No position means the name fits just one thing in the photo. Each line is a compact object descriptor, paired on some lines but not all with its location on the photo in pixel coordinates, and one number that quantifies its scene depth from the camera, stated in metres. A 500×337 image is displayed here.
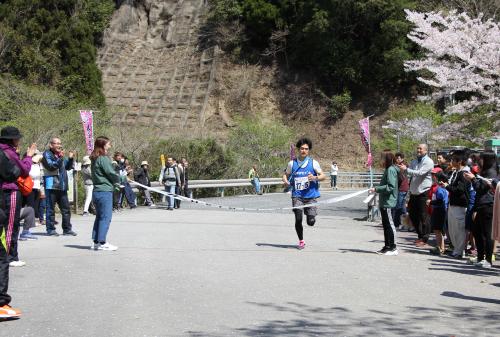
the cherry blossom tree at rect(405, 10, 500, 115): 18.86
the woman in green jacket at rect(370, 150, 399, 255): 11.97
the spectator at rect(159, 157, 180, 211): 23.50
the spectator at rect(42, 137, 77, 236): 13.95
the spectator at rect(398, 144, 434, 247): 13.77
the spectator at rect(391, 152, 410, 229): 16.55
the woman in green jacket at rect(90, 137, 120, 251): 11.95
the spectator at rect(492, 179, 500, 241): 9.37
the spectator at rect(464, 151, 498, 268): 10.65
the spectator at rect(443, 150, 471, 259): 11.61
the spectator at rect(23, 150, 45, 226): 13.91
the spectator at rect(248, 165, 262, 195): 33.44
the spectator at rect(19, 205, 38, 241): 12.80
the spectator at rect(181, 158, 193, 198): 25.47
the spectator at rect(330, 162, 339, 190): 42.03
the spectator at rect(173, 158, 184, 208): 24.10
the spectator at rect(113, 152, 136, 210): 22.46
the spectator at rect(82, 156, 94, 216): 20.05
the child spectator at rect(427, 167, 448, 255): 12.65
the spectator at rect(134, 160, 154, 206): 25.45
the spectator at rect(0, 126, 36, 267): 7.91
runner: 12.25
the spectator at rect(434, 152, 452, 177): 13.51
